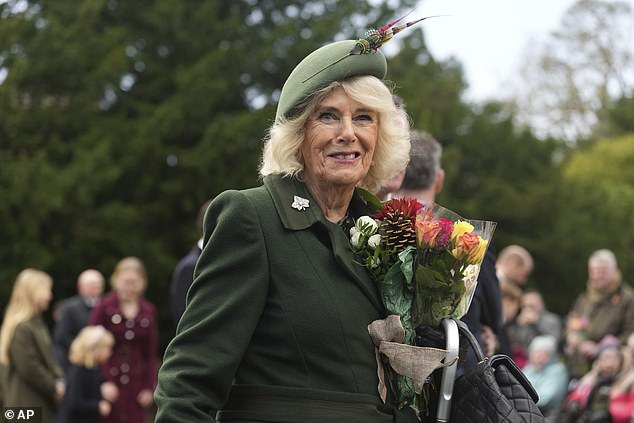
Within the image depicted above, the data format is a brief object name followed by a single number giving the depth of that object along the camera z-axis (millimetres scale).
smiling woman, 4911
